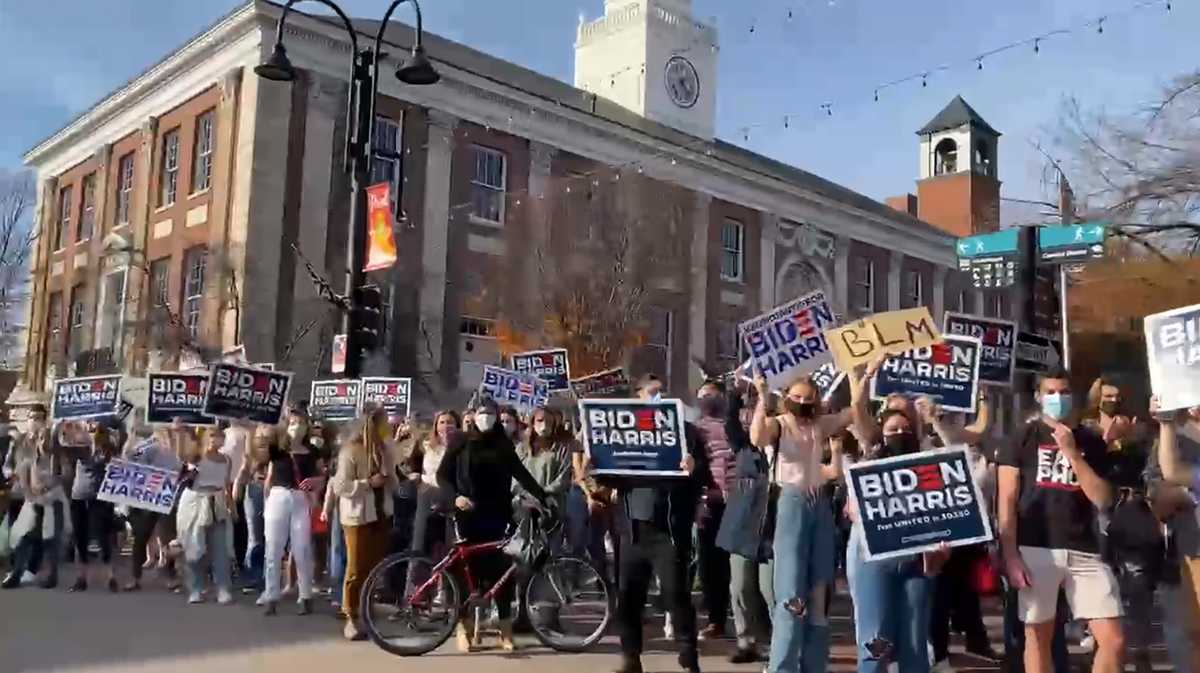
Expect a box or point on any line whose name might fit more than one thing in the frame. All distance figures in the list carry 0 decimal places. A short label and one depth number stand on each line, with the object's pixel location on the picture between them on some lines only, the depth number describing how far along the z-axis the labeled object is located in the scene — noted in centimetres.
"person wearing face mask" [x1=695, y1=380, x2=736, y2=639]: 852
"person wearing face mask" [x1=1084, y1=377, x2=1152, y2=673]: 718
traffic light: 1308
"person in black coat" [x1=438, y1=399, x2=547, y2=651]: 845
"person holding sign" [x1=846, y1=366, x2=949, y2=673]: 606
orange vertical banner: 1419
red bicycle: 820
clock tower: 4016
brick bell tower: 5625
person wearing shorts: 577
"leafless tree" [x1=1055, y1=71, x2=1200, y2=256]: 1800
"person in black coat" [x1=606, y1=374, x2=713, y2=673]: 754
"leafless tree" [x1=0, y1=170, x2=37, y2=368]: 4612
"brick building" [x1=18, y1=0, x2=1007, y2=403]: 2855
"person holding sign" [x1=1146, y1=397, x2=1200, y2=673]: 605
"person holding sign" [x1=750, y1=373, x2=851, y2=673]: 653
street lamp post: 1358
